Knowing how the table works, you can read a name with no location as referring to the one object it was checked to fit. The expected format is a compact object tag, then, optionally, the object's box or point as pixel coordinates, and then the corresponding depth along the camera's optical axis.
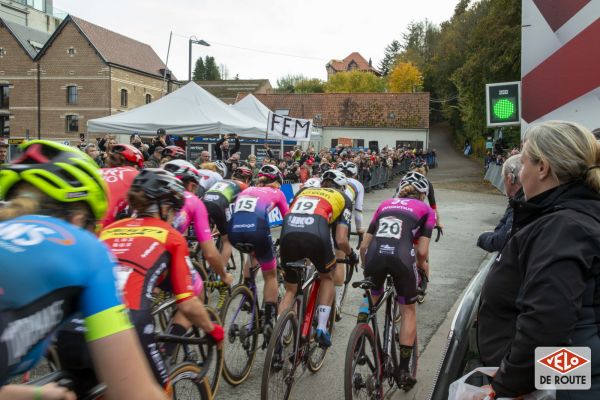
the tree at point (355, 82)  81.00
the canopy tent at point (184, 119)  16.23
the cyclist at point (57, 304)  1.34
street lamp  21.81
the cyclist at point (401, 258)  4.52
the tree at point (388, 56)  107.19
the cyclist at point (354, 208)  6.52
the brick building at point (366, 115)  51.88
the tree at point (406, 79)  74.50
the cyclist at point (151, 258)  2.78
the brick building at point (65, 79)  48.75
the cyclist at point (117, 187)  4.91
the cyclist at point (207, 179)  8.72
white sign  17.78
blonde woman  1.88
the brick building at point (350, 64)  130.88
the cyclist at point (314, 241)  4.84
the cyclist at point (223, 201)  7.15
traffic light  6.81
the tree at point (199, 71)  119.69
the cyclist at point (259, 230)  5.42
